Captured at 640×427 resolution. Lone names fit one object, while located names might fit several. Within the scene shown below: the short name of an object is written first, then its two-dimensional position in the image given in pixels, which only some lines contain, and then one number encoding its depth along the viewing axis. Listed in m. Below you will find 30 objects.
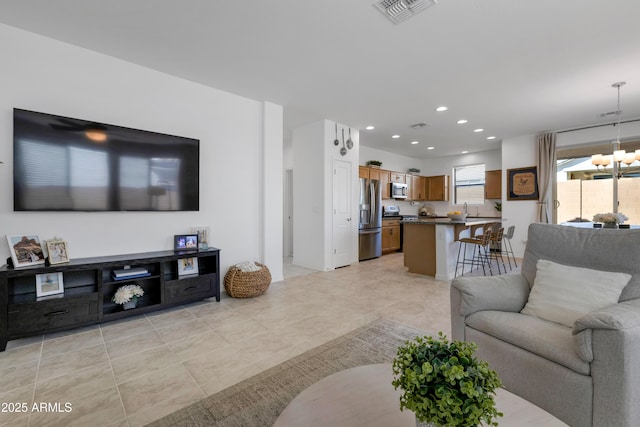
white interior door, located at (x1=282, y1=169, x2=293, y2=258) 6.95
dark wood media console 2.31
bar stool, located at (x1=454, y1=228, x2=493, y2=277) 4.33
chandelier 3.96
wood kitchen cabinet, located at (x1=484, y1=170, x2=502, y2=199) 7.22
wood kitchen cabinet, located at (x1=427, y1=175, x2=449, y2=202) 8.32
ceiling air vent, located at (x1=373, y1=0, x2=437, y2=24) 2.22
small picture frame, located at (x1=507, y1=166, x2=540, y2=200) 6.05
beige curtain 5.81
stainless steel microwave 7.42
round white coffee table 0.90
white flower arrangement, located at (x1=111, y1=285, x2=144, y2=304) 2.80
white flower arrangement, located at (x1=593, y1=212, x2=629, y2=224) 3.80
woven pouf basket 3.54
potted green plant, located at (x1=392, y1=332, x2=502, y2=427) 0.71
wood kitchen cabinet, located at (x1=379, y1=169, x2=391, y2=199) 7.21
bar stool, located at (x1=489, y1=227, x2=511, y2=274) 4.62
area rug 1.53
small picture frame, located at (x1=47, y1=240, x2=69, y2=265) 2.54
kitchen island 4.49
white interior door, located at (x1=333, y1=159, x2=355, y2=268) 5.35
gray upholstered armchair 1.20
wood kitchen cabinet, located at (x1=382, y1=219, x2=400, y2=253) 7.03
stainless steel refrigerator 6.06
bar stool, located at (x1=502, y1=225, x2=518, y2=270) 6.11
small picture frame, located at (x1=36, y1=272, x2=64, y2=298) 2.46
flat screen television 2.55
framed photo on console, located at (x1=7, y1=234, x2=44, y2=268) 2.41
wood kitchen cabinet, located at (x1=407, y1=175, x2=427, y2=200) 8.27
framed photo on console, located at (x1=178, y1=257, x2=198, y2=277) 3.25
